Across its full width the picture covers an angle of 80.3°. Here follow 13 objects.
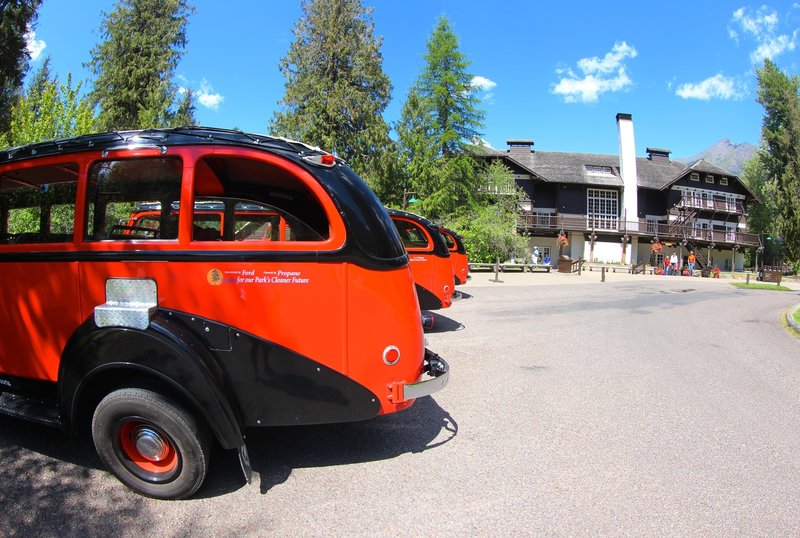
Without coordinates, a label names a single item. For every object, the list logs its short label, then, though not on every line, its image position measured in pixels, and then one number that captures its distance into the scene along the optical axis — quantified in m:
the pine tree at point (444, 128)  33.78
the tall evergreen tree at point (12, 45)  18.28
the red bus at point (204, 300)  2.94
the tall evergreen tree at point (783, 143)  46.00
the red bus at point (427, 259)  9.01
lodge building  45.66
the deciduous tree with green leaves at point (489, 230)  29.22
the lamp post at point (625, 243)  45.22
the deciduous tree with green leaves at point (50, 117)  15.88
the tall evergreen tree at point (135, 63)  31.67
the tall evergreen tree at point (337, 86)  32.66
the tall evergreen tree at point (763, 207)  49.97
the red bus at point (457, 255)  12.38
